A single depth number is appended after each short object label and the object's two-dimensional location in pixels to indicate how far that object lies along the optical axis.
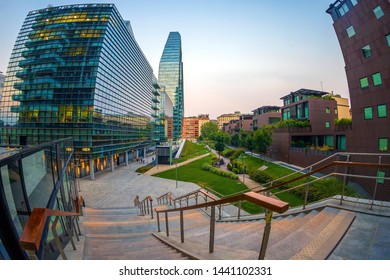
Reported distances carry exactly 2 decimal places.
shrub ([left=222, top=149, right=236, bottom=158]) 43.14
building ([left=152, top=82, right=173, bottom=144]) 60.98
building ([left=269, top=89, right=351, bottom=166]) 26.23
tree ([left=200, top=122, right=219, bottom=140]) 87.52
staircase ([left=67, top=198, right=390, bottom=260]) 2.57
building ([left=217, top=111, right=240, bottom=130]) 155.68
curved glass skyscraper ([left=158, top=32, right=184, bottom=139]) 105.12
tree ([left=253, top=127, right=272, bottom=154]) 30.42
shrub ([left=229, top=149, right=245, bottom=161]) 37.30
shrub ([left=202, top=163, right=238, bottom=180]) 22.87
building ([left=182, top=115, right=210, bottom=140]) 174.00
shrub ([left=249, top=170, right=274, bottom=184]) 20.09
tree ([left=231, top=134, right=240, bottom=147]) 51.44
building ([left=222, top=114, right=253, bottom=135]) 63.97
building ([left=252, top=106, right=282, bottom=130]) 45.88
